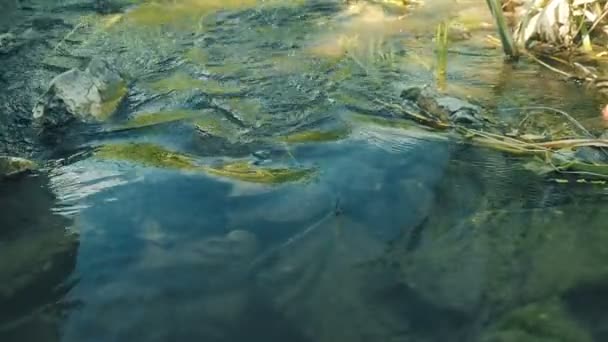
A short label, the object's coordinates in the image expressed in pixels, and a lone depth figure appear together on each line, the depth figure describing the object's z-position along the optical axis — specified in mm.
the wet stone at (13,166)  2824
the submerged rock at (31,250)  2129
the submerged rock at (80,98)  3318
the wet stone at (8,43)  4309
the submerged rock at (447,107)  3143
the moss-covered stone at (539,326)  1890
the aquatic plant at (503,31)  3764
